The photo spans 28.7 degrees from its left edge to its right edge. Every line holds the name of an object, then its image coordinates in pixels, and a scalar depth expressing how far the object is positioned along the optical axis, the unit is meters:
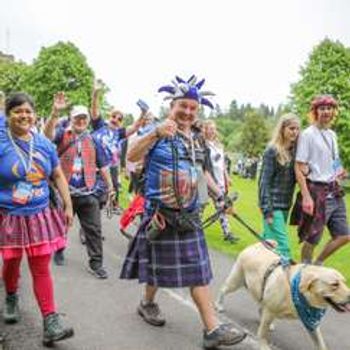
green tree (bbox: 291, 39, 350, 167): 42.44
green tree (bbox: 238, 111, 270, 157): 65.50
